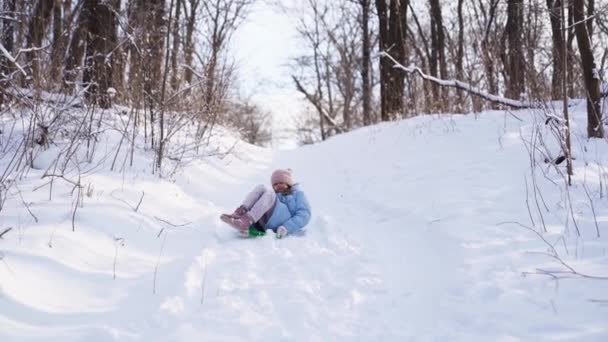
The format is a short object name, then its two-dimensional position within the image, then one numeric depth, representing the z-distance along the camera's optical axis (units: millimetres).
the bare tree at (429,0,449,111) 7555
